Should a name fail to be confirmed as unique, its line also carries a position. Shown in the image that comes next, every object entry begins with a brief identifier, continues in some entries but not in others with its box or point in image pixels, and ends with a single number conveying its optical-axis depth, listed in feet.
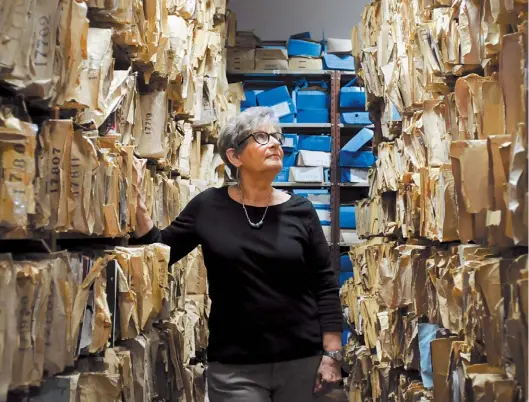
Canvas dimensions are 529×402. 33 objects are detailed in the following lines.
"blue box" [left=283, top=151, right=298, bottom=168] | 19.80
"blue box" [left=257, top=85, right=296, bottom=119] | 19.84
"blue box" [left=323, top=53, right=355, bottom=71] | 20.22
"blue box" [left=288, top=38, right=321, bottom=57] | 20.21
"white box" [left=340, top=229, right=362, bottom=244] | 19.69
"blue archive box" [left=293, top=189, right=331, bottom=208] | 19.74
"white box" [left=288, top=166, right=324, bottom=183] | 19.70
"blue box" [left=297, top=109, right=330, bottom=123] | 20.13
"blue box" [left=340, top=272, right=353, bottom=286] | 19.66
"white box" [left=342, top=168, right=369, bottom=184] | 19.76
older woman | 7.30
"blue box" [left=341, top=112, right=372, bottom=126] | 19.88
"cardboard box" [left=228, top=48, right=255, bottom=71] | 20.13
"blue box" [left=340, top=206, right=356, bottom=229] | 19.80
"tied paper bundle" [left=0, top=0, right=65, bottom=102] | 4.52
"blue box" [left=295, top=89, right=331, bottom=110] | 20.10
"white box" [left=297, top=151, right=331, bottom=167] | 19.69
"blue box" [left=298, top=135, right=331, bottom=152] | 19.81
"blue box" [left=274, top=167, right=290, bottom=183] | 19.87
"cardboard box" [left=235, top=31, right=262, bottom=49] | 20.27
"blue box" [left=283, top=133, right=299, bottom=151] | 19.66
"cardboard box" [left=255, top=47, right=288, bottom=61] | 20.13
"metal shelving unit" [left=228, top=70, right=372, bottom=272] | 19.76
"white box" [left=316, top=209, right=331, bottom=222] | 19.70
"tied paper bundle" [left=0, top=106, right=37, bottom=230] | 4.53
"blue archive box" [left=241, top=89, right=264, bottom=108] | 20.24
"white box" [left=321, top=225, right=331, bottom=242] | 19.70
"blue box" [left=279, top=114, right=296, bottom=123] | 20.12
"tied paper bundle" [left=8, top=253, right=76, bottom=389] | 4.82
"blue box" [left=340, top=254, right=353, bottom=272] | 19.74
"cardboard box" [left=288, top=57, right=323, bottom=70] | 20.21
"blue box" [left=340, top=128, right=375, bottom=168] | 19.62
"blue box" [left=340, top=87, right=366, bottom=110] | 19.84
